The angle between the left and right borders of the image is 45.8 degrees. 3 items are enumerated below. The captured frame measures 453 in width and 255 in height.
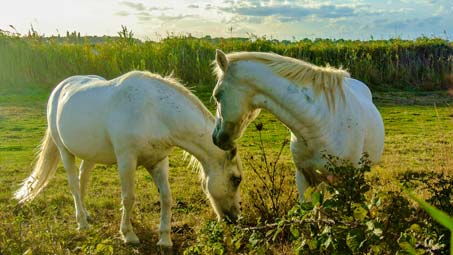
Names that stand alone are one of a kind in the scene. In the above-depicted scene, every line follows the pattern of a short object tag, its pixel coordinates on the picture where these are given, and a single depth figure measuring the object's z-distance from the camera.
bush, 2.26
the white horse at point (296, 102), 3.77
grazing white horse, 4.85
